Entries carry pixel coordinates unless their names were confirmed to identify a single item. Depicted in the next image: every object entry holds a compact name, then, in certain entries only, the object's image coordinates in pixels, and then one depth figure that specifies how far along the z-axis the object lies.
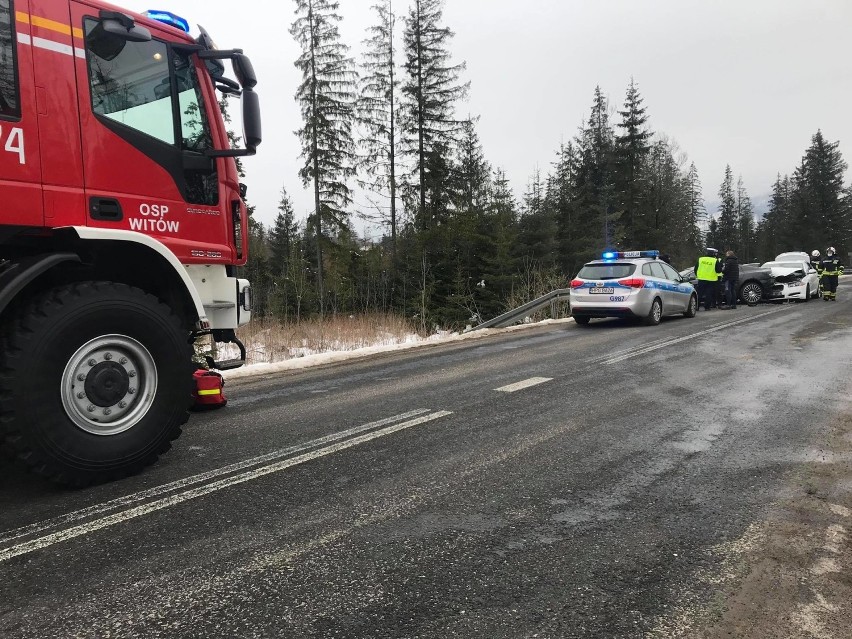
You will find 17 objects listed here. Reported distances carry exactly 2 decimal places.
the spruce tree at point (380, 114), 27.36
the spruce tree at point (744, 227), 76.94
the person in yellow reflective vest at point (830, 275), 18.78
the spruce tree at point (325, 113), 25.75
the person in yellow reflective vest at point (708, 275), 17.22
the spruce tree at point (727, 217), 77.06
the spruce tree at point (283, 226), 54.50
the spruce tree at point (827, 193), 58.00
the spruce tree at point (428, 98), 27.73
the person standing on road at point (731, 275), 17.50
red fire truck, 2.98
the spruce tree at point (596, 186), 33.25
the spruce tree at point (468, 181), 26.95
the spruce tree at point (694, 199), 55.38
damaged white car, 18.36
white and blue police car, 12.52
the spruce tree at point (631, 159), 40.28
